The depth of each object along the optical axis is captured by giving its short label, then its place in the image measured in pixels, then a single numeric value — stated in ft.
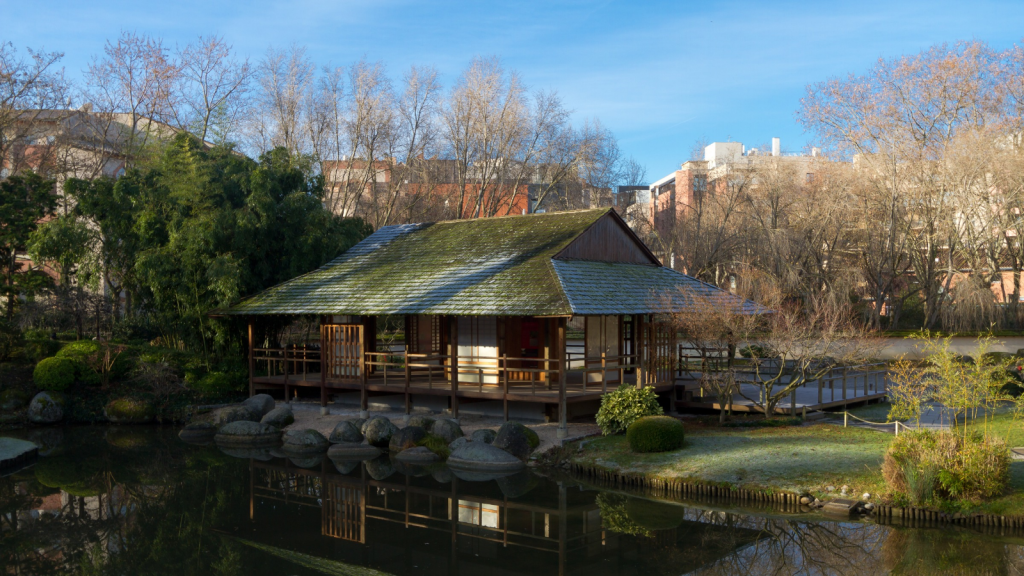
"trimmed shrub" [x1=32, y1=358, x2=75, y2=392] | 74.43
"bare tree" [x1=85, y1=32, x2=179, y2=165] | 116.16
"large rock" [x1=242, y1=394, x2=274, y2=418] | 68.59
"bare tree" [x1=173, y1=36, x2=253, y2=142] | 94.12
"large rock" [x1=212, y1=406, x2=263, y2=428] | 66.74
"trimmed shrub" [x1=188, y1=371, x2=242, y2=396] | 76.18
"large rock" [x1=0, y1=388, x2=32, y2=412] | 74.13
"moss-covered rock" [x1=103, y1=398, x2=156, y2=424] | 73.87
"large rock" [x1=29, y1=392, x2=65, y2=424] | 73.10
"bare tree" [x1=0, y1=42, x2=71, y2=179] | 95.40
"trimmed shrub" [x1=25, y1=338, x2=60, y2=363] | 79.46
